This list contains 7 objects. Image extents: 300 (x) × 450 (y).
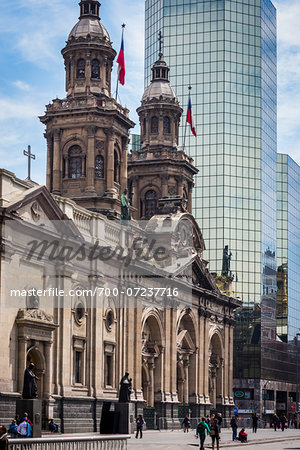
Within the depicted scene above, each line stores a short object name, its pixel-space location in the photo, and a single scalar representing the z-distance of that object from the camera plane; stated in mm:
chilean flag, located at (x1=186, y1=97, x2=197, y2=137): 92675
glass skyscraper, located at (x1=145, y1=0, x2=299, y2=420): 124312
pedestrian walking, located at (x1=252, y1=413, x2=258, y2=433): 76938
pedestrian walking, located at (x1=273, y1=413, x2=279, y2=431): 86125
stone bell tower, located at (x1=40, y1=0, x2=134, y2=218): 78250
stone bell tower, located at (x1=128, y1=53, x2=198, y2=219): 95625
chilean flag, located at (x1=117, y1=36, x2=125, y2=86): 78000
